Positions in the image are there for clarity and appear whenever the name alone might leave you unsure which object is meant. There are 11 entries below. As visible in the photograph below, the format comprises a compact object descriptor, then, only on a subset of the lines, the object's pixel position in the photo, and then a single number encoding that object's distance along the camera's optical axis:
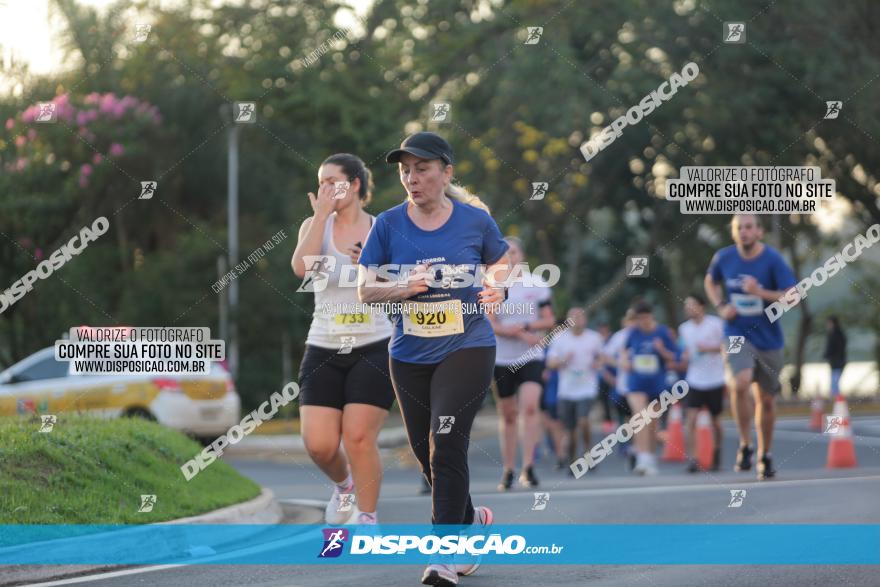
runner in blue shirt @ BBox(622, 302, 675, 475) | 17.17
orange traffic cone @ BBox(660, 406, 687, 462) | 20.12
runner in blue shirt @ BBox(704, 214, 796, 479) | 12.52
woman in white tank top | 8.67
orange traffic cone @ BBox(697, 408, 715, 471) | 18.14
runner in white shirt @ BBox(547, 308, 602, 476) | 18.08
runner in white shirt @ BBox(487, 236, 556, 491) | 13.42
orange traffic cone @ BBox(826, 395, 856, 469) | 15.79
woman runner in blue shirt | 7.17
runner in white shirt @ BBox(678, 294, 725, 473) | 17.05
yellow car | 19.62
